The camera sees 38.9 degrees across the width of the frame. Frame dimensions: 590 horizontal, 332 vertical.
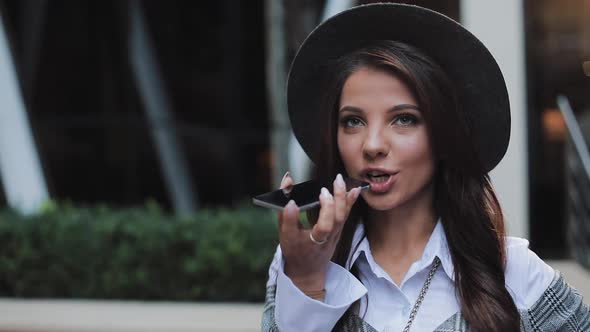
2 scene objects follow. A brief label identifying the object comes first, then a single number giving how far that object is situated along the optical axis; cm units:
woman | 178
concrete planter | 586
